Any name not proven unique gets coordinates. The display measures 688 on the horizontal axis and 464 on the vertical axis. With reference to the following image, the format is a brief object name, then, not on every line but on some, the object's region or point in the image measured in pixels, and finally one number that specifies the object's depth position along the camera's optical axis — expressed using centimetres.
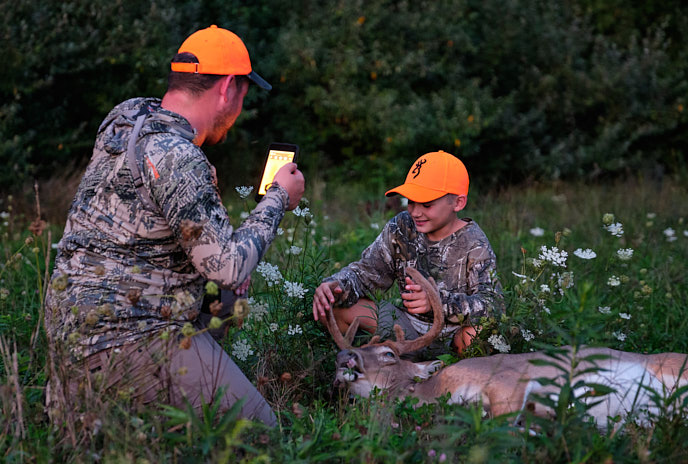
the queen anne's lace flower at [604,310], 385
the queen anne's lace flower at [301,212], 385
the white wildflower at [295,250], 393
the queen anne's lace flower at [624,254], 397
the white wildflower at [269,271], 377
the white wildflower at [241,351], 368
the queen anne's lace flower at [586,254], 390
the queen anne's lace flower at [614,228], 388
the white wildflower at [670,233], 597
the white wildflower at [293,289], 386
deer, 320
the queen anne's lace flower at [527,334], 366
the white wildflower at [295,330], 385
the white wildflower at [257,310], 374
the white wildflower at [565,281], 346
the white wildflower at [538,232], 638
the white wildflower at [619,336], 387
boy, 395
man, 285
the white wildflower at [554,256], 364
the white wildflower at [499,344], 361
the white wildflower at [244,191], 374
